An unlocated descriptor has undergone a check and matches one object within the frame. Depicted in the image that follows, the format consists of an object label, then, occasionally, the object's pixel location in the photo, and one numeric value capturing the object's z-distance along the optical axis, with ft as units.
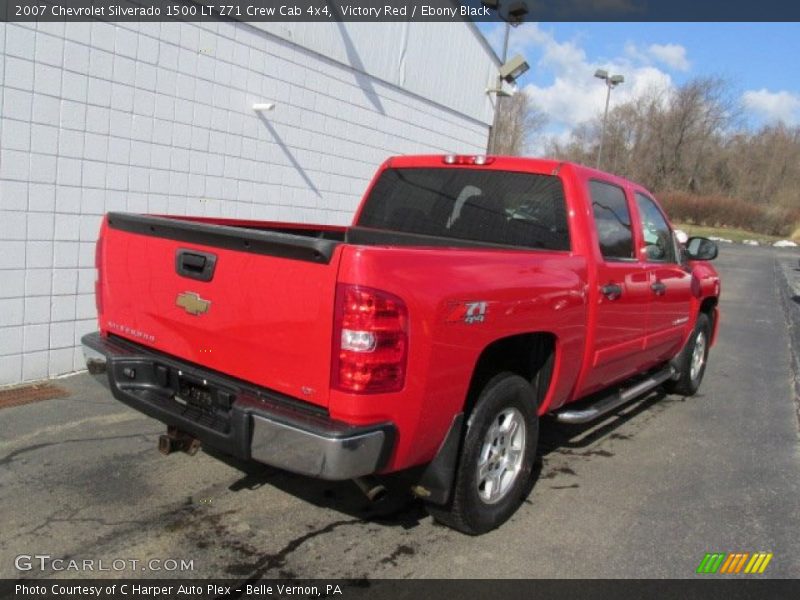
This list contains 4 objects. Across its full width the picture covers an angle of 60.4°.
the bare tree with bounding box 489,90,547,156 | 166.09
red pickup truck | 8.78
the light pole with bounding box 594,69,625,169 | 94.79
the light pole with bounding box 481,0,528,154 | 39.11
